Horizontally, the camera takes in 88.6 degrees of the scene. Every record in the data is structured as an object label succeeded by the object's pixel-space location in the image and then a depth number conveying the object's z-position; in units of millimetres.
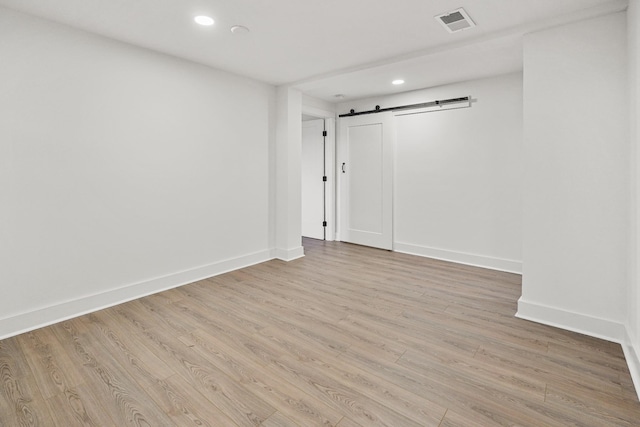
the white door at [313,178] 6078
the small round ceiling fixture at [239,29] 2807
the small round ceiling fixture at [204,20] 2643
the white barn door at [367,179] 5273
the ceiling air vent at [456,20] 2588
